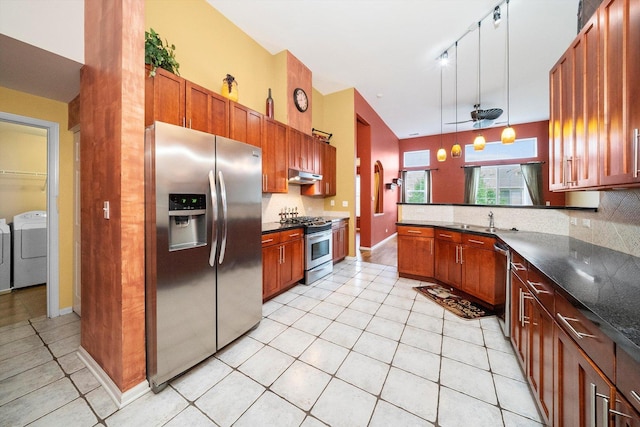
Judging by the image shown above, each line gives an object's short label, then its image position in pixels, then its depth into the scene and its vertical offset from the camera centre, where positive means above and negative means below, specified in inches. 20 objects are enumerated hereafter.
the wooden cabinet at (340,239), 179.5 -22.3
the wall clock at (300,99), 166.2 +84.4
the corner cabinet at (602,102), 45.7 +26.8
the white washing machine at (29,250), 130.6 -21.4
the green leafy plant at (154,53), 81.4 +58.0
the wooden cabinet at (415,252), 143.7 -25.7
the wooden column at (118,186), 59.5 +7.4
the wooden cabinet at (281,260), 115.5 -26.5
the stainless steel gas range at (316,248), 144.2 -24.1
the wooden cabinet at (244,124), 113.7 +46.4
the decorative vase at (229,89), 114.7 +62.3
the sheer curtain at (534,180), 280.8 +39.4
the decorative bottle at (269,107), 143.1 +66.3
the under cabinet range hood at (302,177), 158.2 +25.5
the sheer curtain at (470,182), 312.0 +40.6
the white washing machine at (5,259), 126.1 -25.6
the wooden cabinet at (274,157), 133.7 +33.5
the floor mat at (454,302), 106.1 -46.1
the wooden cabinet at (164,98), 83.8 +43.6
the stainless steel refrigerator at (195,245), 62.1 -10.1
